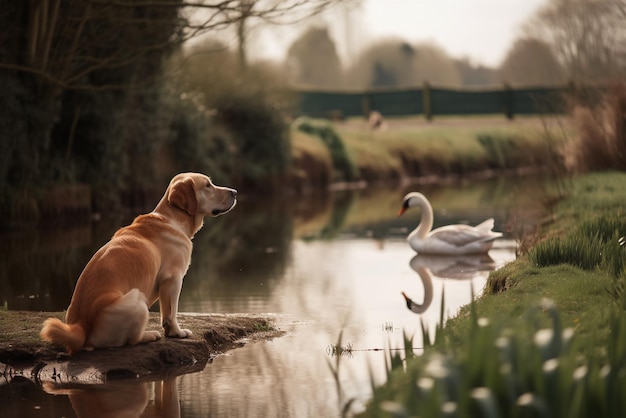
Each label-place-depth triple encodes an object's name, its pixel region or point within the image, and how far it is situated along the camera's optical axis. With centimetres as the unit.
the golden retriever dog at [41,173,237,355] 848
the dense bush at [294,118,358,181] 3841
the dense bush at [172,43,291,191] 3102
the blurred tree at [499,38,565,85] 7218
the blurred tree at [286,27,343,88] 8994
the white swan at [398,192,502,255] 1616
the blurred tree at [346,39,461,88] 9738
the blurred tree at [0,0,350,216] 2069
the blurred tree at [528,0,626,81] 2656
